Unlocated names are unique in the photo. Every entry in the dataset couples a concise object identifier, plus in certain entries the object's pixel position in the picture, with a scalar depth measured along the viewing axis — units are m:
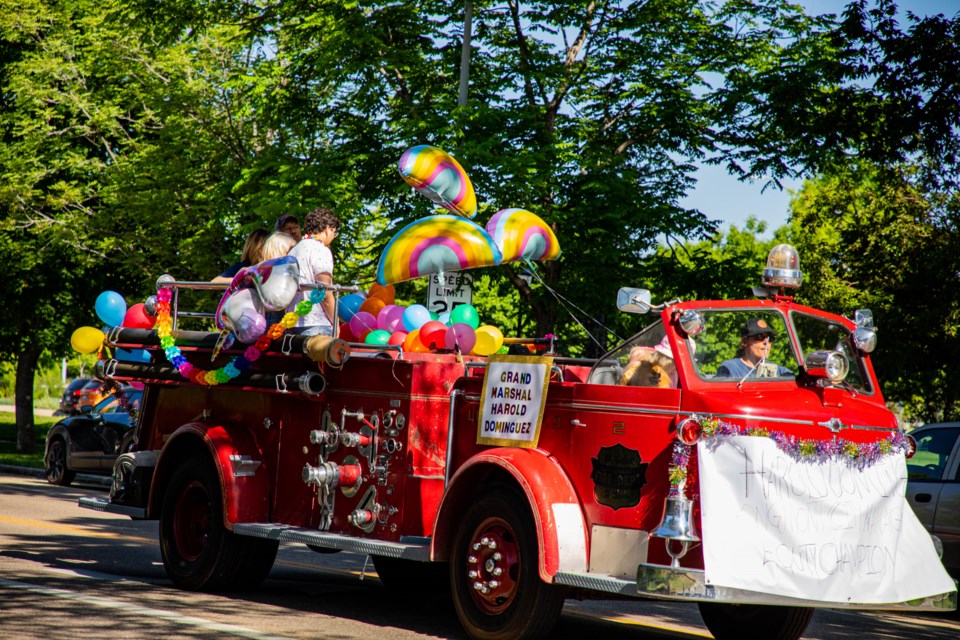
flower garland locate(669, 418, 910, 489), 12.50
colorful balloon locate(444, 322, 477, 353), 16.86
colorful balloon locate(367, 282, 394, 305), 20.16
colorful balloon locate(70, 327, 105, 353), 19.77
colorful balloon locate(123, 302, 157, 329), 19.92
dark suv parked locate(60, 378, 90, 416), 63.95
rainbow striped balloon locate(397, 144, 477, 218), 21.19
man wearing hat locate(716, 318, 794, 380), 13.63
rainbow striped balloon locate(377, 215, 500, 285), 19.87
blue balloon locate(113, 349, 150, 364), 19.50
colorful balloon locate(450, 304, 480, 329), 18.59
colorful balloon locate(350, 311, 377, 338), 18.86
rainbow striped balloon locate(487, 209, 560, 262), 20.92
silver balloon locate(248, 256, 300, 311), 16.84
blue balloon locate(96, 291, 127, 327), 19.83
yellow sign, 14.05
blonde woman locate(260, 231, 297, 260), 18.53
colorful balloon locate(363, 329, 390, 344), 17.70
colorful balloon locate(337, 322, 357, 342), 19.12
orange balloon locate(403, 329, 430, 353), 17.00
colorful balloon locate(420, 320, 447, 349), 16.94
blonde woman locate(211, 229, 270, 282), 19.31
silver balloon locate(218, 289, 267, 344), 17.00
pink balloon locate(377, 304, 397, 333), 18.54
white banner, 12.34
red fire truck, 12.53
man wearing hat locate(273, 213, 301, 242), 19.00
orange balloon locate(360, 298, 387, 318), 19.56
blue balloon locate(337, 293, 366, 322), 19.38
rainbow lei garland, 17.00
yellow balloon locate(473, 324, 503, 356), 18.55
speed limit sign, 22.31
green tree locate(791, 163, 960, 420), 43.25
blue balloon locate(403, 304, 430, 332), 17.92
